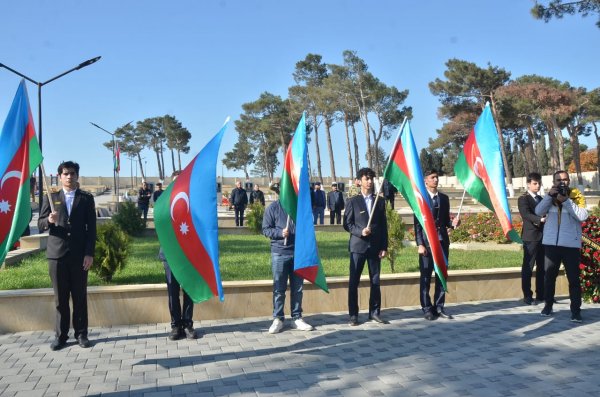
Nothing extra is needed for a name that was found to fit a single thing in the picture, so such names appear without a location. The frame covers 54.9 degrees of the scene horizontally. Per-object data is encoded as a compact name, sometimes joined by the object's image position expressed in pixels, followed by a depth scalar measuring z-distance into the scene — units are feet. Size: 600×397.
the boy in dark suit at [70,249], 19.88
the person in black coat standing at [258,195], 72.97
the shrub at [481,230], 45.03
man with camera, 22.76
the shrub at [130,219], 54.80
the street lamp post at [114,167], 142.00
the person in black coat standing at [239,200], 61.58
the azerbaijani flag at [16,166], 18.30
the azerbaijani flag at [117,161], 140.16
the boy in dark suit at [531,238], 25.93
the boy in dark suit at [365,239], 22.82
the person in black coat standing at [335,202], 62.75
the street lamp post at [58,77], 68.74
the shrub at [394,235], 31.96
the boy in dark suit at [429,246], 23.59
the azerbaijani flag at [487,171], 23.53
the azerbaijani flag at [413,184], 21.65
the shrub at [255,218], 56.54
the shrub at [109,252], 27.76
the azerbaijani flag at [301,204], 20.01
